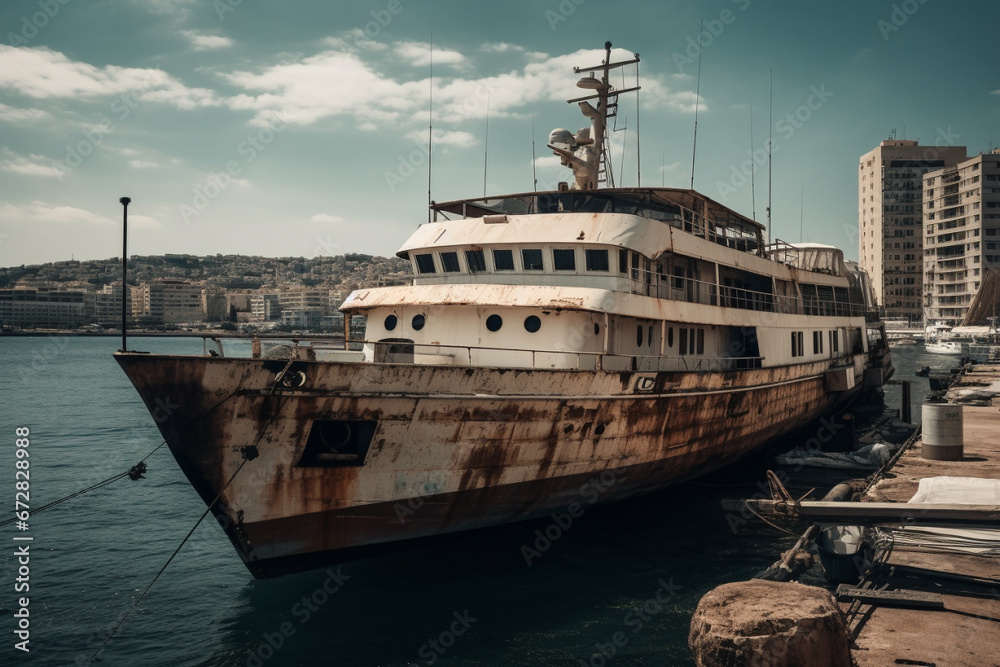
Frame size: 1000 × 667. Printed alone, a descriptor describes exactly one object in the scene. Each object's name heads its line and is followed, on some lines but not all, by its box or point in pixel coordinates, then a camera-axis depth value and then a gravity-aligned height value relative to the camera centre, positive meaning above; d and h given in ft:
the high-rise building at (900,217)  397.80 +72.68
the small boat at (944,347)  278.91 -2.33
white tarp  30.73 -8.67
